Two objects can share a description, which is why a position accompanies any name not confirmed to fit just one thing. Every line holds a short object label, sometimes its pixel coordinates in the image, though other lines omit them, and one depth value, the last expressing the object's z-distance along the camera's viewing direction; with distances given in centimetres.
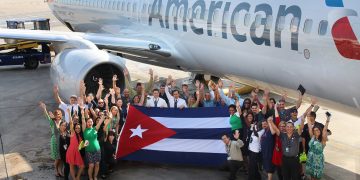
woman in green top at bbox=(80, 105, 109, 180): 869
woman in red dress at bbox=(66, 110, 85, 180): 872
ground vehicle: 1992
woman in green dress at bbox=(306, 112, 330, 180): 821
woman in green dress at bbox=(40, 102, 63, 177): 908
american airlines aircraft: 816
